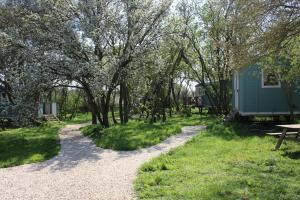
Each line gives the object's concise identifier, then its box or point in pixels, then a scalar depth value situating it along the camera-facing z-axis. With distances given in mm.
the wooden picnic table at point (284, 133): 5809
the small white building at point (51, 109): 20524
